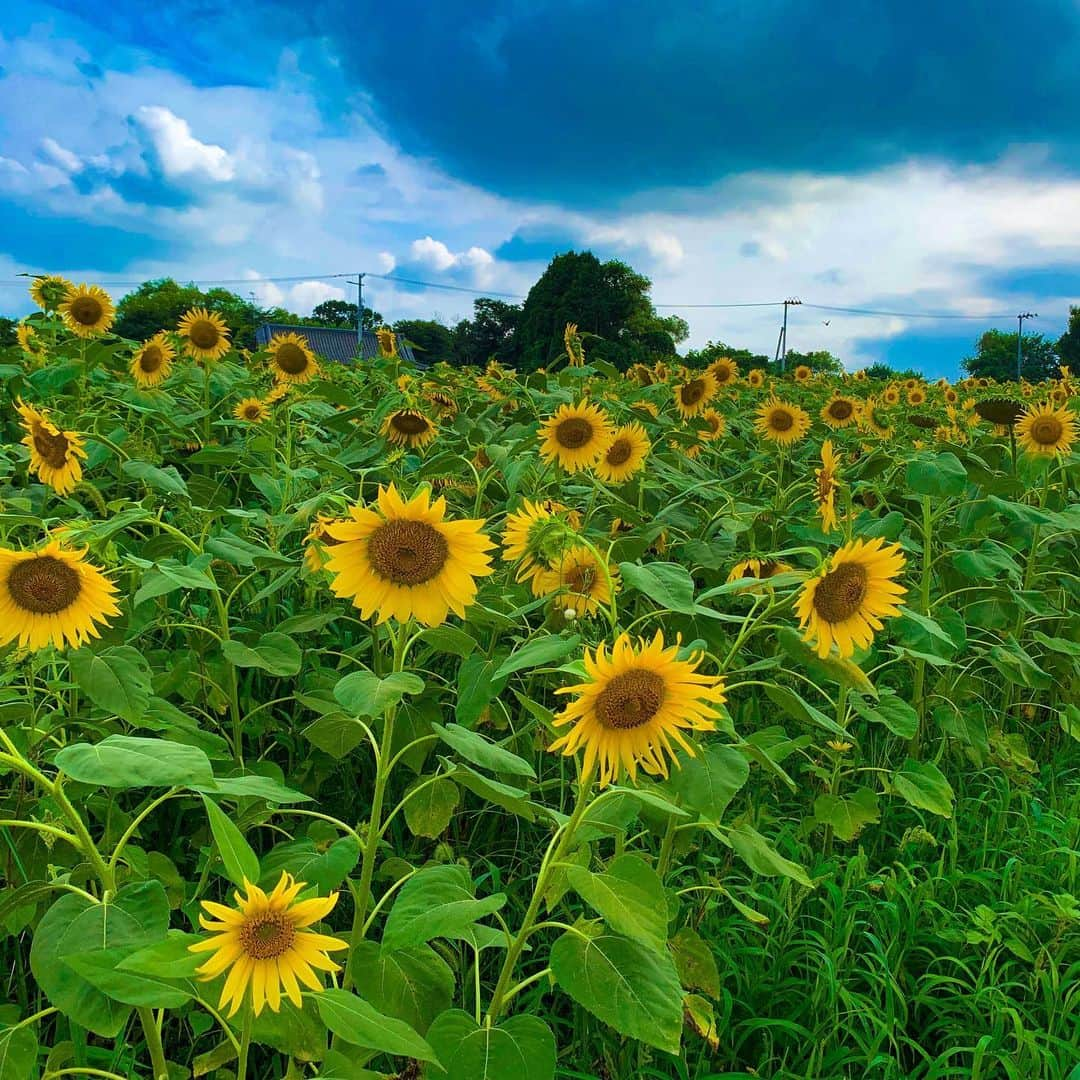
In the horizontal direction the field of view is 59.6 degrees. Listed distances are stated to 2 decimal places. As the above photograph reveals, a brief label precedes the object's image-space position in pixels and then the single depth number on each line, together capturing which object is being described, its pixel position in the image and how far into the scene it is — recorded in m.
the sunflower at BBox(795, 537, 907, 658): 1.89
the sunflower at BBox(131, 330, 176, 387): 4.81
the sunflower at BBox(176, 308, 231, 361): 5.03
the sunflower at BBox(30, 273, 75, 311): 5.37
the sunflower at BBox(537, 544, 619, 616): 2.18
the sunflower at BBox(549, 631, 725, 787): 1.38
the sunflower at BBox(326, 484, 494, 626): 1.78
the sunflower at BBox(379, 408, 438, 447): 3.77
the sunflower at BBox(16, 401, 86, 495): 2.92
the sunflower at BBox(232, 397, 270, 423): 4.19
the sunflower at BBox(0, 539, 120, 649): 1.91
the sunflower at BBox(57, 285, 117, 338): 5.12
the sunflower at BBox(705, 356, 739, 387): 6.30
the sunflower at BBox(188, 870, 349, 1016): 1.16
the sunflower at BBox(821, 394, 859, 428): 6.21
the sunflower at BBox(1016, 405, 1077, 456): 4.16
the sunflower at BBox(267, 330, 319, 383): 5.00
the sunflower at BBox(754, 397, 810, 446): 5.18
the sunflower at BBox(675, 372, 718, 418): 5.32
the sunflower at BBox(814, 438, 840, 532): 2.69
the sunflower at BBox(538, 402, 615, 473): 3.48
